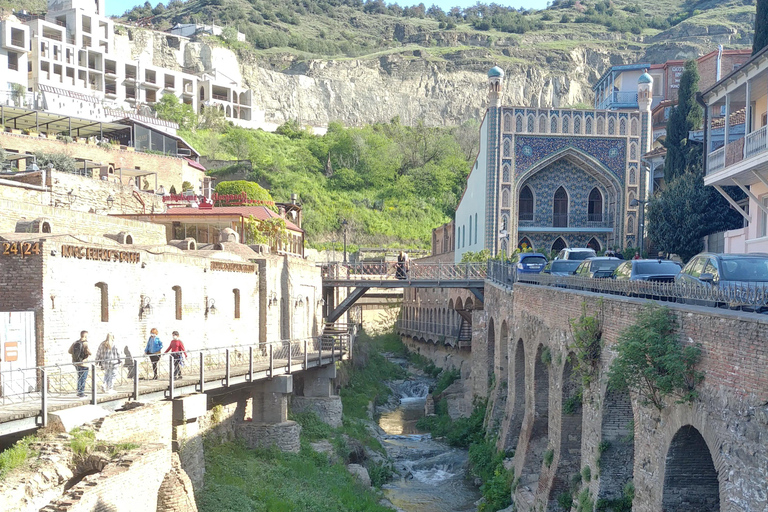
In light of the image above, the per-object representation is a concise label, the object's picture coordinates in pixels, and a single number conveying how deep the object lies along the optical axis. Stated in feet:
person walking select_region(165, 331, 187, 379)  56.80
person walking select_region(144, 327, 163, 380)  55.88
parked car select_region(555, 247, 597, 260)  92.07
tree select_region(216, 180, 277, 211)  163.32
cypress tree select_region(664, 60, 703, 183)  122.93
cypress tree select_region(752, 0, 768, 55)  92.59
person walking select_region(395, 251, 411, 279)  123.34
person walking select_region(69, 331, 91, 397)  45.61
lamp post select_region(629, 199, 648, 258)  138.88
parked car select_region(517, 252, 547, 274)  98.69
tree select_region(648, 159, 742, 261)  100.89
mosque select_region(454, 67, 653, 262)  136.67
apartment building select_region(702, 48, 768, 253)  66.69
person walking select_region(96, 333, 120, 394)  47.24
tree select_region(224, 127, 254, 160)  248.93
